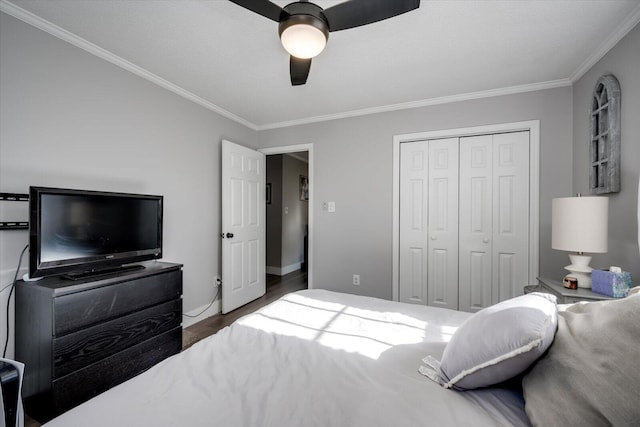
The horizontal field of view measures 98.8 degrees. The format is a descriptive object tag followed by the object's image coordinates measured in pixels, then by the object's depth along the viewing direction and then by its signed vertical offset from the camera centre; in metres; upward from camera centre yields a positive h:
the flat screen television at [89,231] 1.59 -0.13
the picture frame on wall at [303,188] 5.98 +0.55
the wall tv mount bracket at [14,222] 1.64 -0.07
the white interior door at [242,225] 3.22 -0.16
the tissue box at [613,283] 1.64 -0.42
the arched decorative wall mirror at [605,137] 1.90 +0.58
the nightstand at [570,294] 1.71 -0.51
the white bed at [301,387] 0.77 -0.57
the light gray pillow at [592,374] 0.58 -0.38
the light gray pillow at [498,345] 0.79 -0.40
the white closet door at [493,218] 2.72 -0.04
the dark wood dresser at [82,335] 1.52 -0.76
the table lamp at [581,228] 1.78 -0.09
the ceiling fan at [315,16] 1.30 +0.99
